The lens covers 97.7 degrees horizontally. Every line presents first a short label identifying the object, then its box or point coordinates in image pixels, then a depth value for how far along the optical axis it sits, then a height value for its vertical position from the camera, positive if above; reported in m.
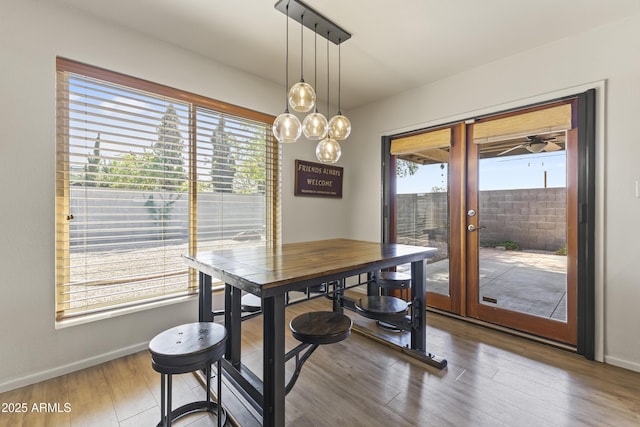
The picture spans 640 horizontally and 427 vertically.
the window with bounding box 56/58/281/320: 2.04 +0.22
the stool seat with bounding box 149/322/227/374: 1.24 -0.63
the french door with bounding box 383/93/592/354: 2.38 -0.03
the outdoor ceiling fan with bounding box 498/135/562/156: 2.47 +0.62
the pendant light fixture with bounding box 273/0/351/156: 1.90 +0.72
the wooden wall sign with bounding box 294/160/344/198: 3.45 +0.42
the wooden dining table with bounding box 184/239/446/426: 1.32 -0.35
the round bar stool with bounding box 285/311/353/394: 1.49 -0.66
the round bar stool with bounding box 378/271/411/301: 2.57 -0.64
